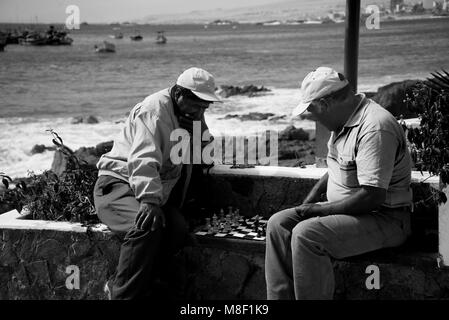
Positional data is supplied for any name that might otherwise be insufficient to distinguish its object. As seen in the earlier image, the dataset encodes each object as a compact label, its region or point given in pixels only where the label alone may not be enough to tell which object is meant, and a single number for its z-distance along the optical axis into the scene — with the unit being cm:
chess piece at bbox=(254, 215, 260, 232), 451
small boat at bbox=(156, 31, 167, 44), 7519
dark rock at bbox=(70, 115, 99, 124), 2558
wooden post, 612
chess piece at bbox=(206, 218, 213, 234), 447
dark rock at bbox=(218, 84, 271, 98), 3092
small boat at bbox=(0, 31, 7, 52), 6130
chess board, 433
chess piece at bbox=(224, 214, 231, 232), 451
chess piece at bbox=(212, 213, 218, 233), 449
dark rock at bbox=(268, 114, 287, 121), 2268
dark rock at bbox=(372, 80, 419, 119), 1395
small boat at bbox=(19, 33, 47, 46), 6681
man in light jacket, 398
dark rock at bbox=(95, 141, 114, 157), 1311
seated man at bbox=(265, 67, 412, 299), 365
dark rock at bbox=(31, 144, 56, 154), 1803
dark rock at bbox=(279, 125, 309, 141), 1466
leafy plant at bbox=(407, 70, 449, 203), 381
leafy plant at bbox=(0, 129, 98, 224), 470
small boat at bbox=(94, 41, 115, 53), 6121
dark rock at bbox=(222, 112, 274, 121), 2238
